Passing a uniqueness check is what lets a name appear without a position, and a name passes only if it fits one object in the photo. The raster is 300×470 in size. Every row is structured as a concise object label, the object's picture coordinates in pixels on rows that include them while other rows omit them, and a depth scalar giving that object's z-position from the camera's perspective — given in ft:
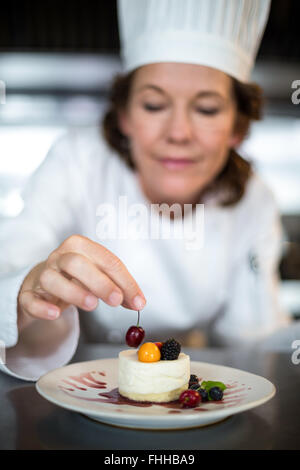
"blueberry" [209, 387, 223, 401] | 1.93
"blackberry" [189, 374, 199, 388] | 2.18
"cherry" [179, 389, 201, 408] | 1.91
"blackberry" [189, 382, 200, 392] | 2.10
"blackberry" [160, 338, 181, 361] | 2.11
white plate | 1.63
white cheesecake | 2.04
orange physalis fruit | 2.09
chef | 3.49
